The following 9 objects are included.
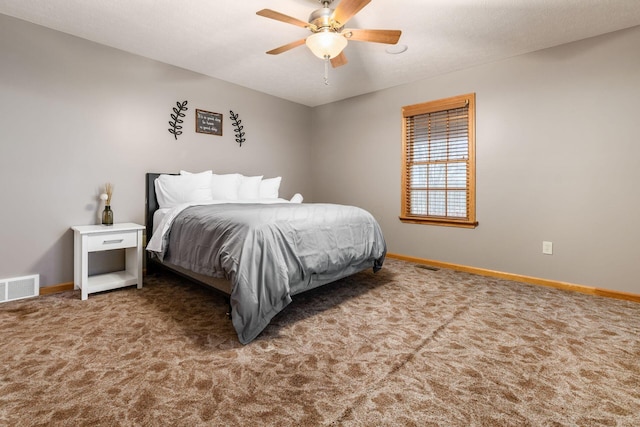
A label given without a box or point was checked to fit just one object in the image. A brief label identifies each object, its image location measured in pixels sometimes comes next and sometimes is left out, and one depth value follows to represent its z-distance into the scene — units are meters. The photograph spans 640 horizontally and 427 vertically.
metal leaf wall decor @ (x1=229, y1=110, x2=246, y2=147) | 4.31
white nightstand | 2.72
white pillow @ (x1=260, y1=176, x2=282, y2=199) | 4.17
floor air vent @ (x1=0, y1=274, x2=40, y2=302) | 2.65
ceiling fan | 2.21
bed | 2.00
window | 3.74
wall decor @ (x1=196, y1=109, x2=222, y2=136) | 3.96
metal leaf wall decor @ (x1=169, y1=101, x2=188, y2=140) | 3.72
